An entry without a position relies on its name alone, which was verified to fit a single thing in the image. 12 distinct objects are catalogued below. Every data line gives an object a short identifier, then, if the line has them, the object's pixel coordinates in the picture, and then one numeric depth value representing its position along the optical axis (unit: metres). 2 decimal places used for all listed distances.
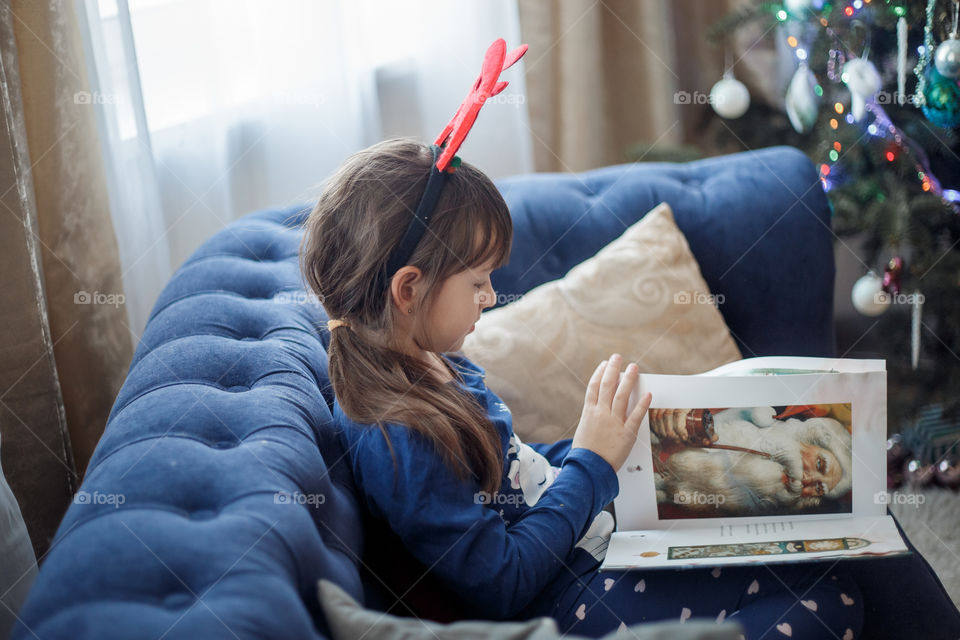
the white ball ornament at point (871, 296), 1.79
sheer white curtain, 1.60
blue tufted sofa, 0.71
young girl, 0.96
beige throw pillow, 1.36
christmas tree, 1.75
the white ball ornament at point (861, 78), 1.65
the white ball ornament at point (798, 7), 1.81
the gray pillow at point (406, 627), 0.71
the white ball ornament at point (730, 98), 1.98
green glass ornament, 1.52
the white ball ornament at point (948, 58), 1.48
